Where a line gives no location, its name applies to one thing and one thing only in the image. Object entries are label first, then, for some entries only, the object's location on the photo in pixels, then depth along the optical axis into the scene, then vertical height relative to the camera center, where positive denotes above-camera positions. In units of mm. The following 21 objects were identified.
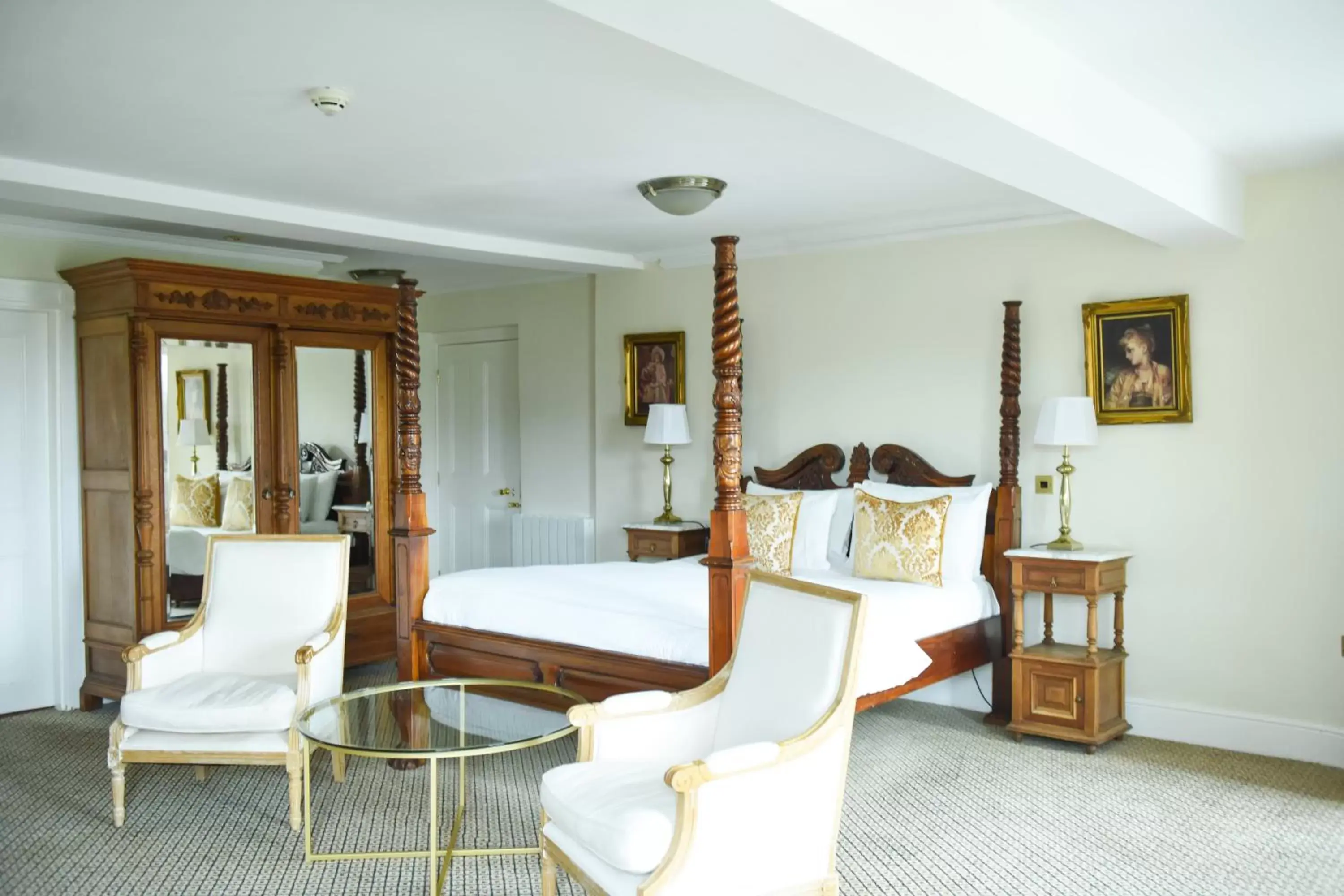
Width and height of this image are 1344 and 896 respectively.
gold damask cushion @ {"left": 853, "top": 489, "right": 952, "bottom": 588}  4855 -492
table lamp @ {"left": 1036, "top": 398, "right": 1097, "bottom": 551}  4777 +27
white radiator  7031 -693
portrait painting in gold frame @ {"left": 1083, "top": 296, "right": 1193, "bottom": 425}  4773 +303
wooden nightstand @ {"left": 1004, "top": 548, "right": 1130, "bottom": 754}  4602 -1014
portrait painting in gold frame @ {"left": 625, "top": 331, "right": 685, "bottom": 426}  6477 +354
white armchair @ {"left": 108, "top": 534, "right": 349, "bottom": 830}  3781 -866
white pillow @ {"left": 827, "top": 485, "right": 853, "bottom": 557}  5449 -462
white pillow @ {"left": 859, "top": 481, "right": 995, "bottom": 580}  4977 -473
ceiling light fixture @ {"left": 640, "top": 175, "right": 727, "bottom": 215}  4457 +968
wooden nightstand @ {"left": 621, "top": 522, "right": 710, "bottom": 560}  6168 -604
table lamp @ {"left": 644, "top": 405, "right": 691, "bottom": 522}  6141 +30
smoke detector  3271 +996
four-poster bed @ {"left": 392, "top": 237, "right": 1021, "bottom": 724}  3783 -514
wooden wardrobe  5332 +99
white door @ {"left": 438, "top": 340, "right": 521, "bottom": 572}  7750 -132
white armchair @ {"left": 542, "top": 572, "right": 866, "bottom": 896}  2486 -841
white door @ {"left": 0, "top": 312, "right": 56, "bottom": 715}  5449 -410
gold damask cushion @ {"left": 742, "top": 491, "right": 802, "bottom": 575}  5234 -463
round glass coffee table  3158 -892
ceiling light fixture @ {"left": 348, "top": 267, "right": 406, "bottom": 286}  7160 +1037
